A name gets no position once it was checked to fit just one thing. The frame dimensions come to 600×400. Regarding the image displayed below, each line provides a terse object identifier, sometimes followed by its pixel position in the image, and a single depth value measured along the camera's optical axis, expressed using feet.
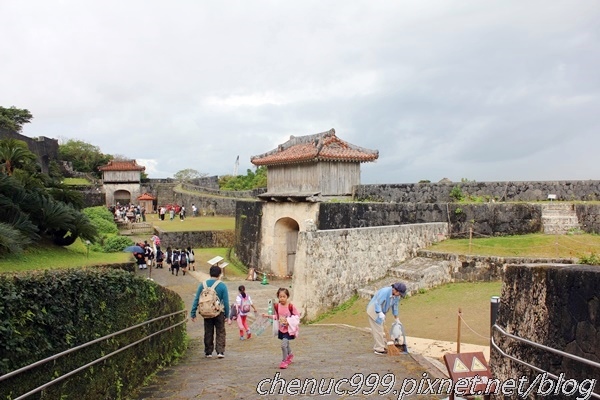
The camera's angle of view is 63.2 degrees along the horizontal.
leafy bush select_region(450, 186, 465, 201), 64.49
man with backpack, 24.44
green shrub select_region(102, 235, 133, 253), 69.64
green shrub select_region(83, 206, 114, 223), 101.48
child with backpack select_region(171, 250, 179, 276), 72.64
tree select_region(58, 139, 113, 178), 197.06
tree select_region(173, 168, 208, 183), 231.91
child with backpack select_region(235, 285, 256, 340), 37.55
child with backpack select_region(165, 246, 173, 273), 76.84
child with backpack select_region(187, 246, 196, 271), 76.84
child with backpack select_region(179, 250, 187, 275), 73.15
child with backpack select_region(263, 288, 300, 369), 23.07
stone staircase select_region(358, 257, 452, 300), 47.60
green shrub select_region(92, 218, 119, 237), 92.12
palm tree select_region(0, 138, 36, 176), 55.36
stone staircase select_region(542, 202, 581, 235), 53.31
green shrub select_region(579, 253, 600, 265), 17.00
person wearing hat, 26.78
